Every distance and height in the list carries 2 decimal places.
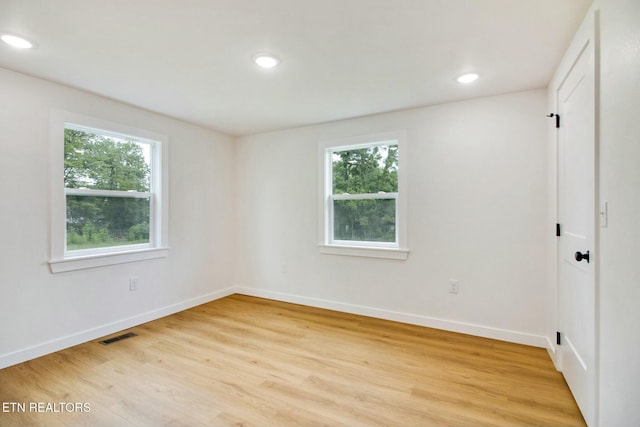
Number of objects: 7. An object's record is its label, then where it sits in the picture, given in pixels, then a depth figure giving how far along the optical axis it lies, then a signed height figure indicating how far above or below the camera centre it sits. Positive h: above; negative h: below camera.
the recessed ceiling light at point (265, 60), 2.18 +1.11
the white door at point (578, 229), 1.64 -0.11
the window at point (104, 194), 2.71 +0.19
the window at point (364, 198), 3.47 +0.16
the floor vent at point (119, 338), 2.83 -1.20
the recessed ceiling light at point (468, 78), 2.48 +1.10
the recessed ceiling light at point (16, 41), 1.93 +1.12
